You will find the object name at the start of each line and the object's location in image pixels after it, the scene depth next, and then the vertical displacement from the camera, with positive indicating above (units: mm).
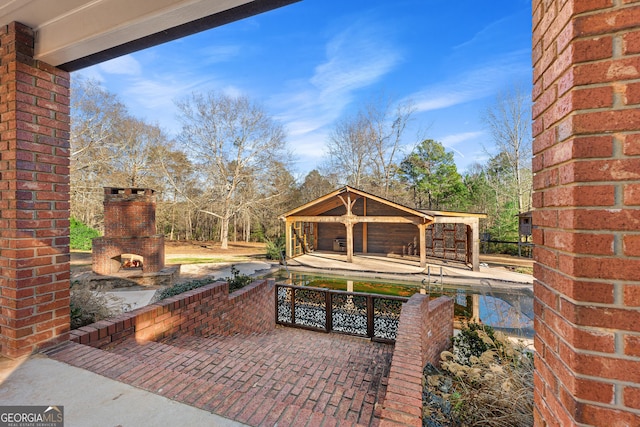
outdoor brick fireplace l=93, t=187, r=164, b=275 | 7730 -372
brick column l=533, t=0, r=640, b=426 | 821 -8
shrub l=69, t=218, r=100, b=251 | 14328 -1033
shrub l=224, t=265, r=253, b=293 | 5020 -1270
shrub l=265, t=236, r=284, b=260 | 14038 -1809
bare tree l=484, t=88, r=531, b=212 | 15203 +5039
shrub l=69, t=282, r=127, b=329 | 2924 -1072
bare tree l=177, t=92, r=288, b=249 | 17656 +4985
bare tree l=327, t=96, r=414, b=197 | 19703 +5540
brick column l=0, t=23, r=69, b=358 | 2102 +149
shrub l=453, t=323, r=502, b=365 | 3807 -1981
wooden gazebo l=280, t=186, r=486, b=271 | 11305 -797
